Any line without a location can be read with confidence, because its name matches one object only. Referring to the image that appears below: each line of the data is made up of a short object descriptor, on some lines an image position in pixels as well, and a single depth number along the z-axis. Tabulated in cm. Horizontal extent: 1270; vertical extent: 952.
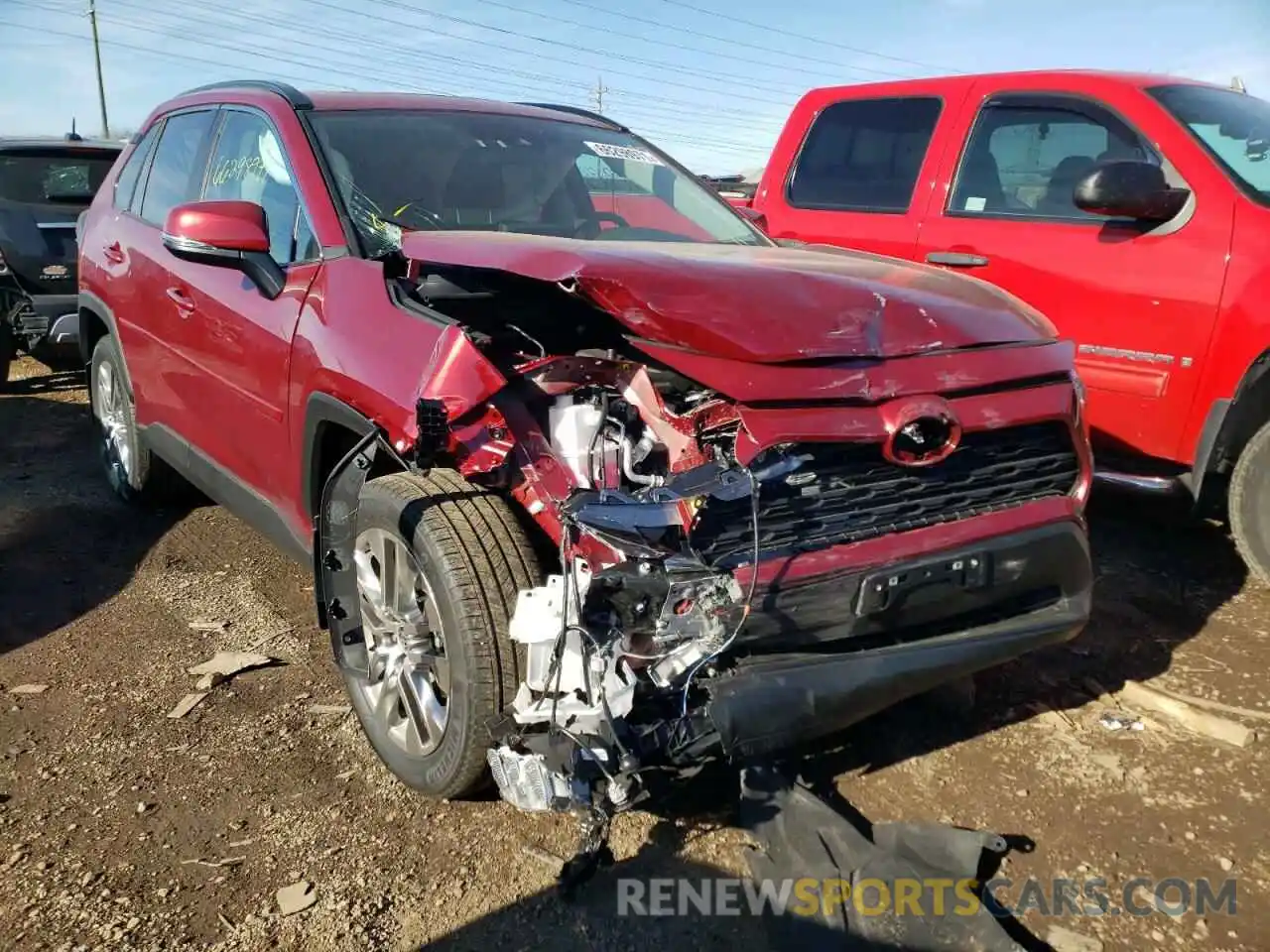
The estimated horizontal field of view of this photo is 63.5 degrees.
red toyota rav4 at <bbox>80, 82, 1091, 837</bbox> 225
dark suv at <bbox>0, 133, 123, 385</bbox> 732
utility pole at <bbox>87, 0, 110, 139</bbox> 3719
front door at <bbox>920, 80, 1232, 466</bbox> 402
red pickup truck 394
